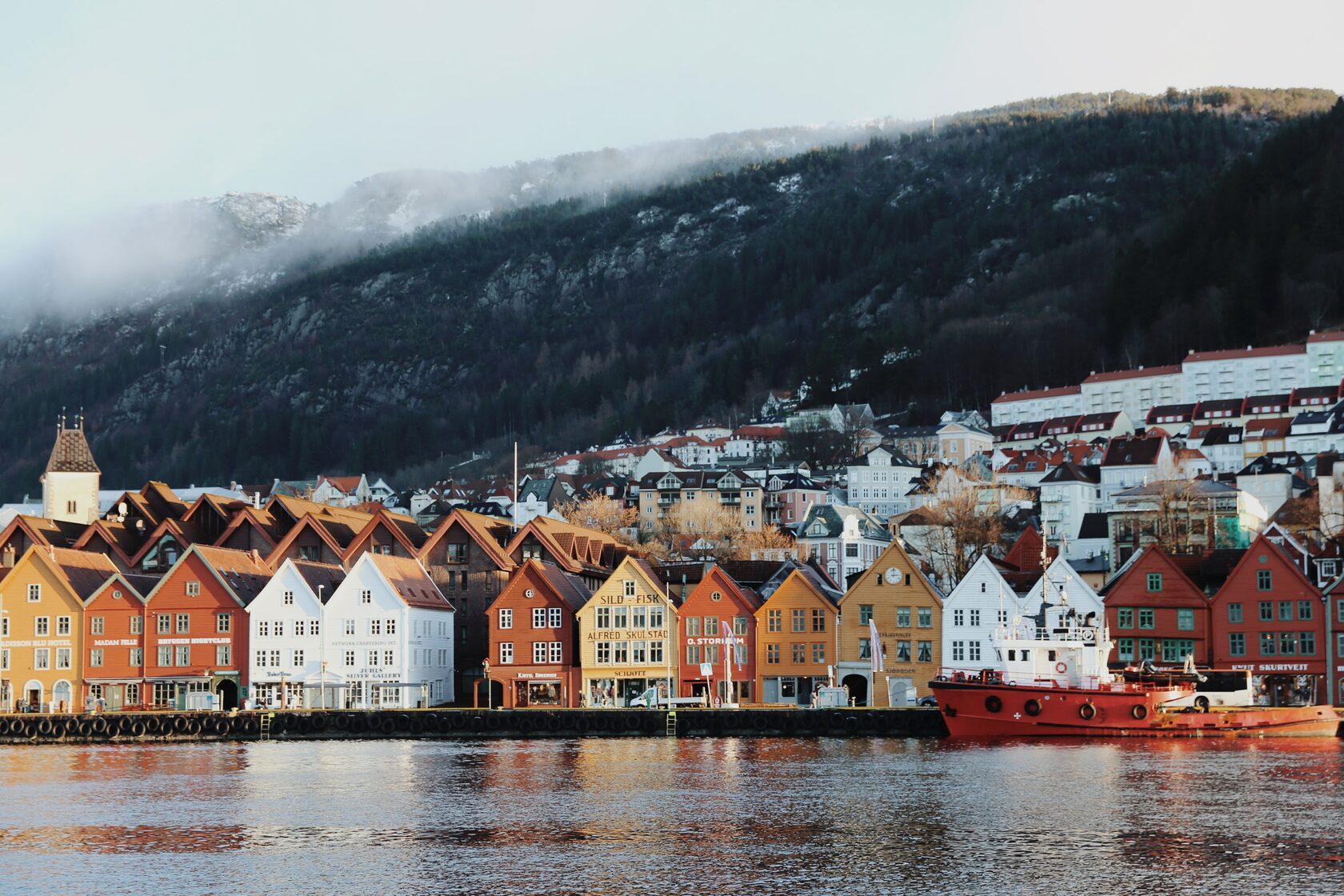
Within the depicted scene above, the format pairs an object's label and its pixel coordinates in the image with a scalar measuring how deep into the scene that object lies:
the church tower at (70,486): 155.12
